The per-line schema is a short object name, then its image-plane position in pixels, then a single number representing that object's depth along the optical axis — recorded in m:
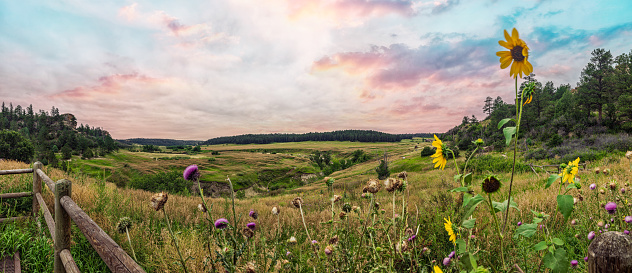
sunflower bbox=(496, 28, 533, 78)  1.47
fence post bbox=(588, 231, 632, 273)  0.84
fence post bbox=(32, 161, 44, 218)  6.04
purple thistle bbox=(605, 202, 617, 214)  2.14
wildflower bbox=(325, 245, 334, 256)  1.73
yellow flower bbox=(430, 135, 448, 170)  1.79
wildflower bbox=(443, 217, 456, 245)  1.85
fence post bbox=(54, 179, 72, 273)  3.30
